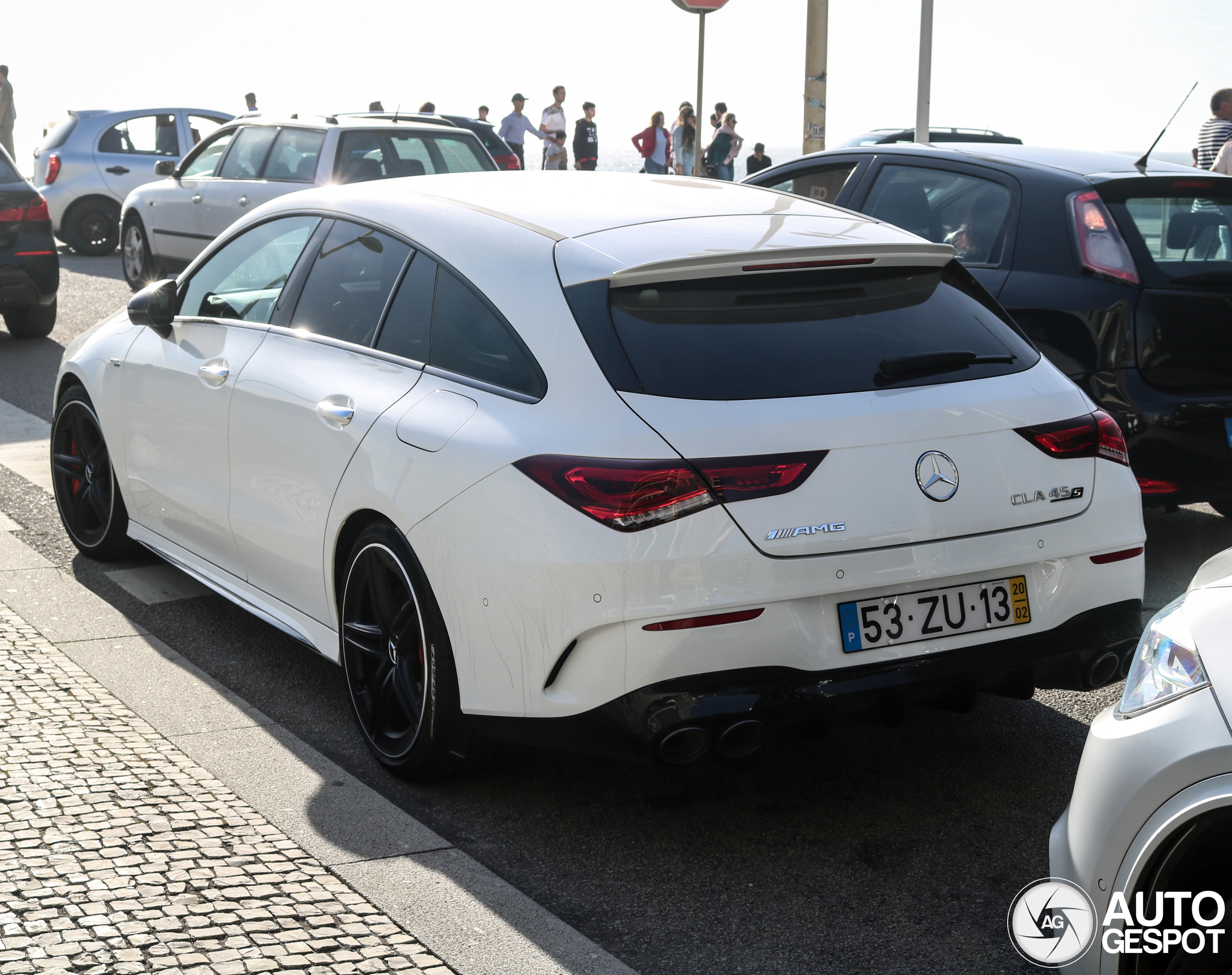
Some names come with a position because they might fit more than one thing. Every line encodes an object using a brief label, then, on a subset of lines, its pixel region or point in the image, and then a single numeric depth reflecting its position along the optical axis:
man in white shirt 24.38
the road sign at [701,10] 15.12
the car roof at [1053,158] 6.17
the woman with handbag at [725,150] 24.20
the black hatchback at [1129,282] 5.66
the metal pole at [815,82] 13.72
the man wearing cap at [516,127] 23.83
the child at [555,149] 24.45
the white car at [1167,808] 2.37
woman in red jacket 23.91
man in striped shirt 13.09
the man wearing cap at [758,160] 24.44
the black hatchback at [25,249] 11.68
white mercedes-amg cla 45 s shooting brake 3.31
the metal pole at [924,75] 12.84
